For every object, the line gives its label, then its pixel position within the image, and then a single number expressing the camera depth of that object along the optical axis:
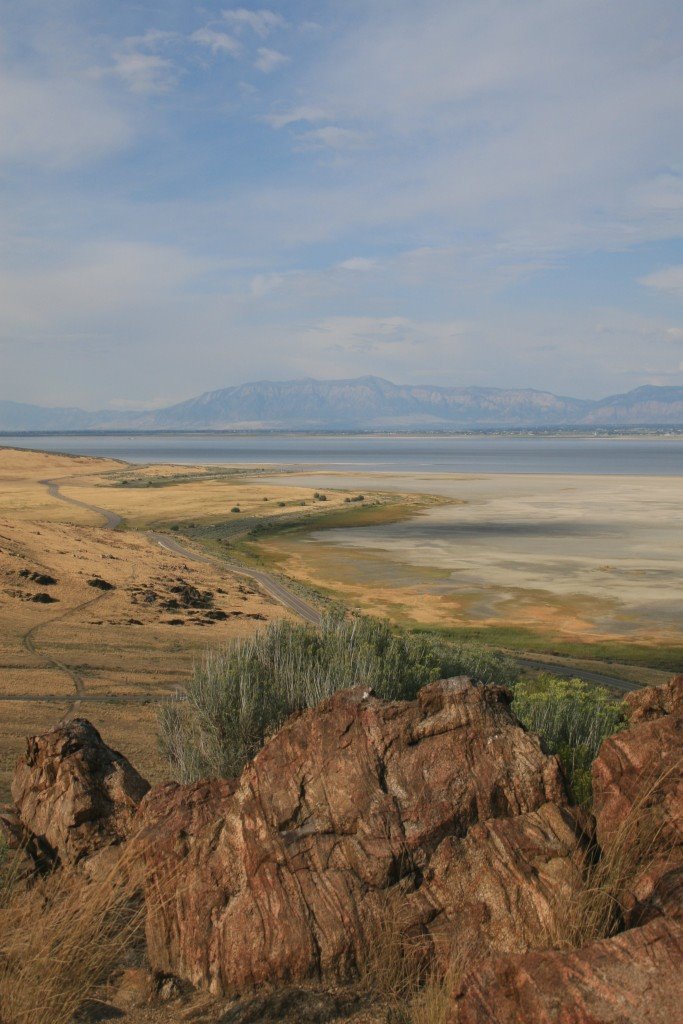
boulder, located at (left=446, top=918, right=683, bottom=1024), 4.04
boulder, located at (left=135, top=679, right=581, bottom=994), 5.61
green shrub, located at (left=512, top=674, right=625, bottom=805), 6.85
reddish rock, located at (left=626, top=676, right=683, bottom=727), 7.60
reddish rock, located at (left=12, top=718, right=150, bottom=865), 7.23
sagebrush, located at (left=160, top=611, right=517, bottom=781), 11.60
